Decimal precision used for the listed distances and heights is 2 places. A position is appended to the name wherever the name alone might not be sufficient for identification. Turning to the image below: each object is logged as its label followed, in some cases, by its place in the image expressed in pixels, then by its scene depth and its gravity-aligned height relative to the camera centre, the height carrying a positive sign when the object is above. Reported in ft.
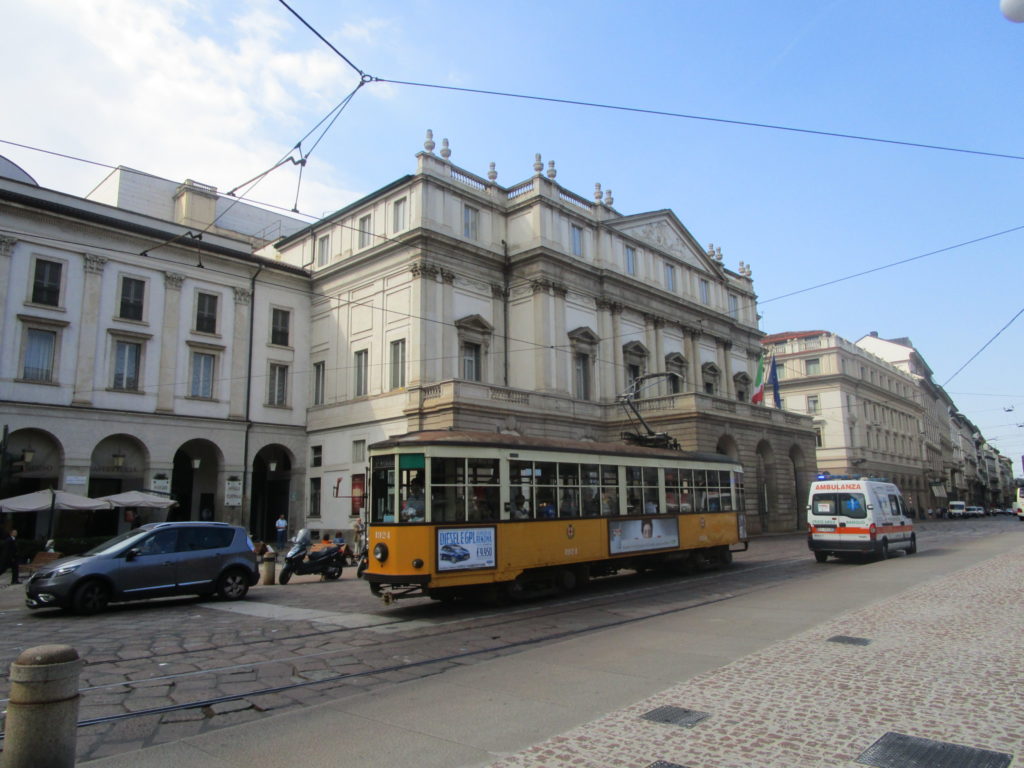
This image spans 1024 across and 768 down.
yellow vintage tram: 40.86 -0.70
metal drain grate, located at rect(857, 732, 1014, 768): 15.64 -5.69
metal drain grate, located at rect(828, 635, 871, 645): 28.28 -5.58
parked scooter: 62.69 -4.82
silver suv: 42.11 -3.81
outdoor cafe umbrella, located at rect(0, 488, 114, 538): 74.87 +0.75
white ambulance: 65.51 -1.86
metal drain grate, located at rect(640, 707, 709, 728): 18.80 -5.69
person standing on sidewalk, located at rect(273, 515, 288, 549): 103.35 -3.37
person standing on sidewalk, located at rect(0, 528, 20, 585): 66.23 -3.64
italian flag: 129.14 +19.86
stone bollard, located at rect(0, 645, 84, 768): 15.02 -4.21
